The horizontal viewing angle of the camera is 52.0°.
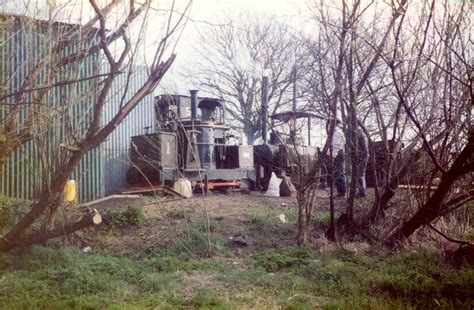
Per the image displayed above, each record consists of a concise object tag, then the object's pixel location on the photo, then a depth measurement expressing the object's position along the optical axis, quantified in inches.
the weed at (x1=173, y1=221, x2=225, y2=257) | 248.8
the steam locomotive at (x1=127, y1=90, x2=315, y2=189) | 457.4
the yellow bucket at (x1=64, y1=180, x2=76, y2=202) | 265.9
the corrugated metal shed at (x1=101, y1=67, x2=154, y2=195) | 535.2
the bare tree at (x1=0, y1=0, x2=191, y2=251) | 204.5
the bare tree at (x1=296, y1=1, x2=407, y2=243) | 254.7
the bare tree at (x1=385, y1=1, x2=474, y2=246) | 229.6
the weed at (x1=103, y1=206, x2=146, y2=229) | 289.7
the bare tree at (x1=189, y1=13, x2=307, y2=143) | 993.5
